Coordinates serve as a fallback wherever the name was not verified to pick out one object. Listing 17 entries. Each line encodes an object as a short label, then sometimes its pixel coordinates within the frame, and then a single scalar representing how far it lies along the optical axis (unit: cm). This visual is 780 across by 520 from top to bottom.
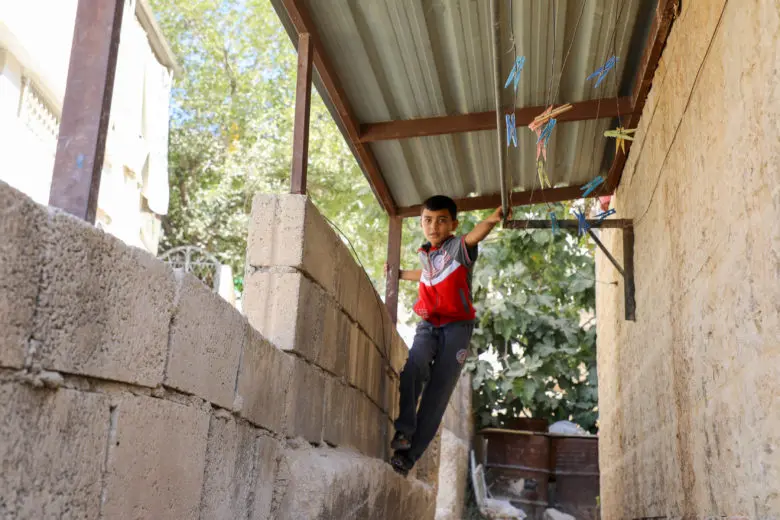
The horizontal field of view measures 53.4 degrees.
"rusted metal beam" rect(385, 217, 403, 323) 567
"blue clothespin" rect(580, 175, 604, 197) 429
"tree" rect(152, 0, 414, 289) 1677
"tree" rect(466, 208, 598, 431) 1112
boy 472
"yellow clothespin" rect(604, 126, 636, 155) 404
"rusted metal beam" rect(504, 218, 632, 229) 482
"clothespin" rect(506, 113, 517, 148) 362
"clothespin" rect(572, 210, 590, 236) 460
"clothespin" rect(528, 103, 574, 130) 356
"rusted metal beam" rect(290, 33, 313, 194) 345
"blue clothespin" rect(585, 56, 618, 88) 336
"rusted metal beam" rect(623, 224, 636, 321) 484
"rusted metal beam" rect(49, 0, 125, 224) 174
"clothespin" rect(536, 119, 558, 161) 355
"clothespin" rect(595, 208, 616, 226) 473
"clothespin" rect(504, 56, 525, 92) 310
